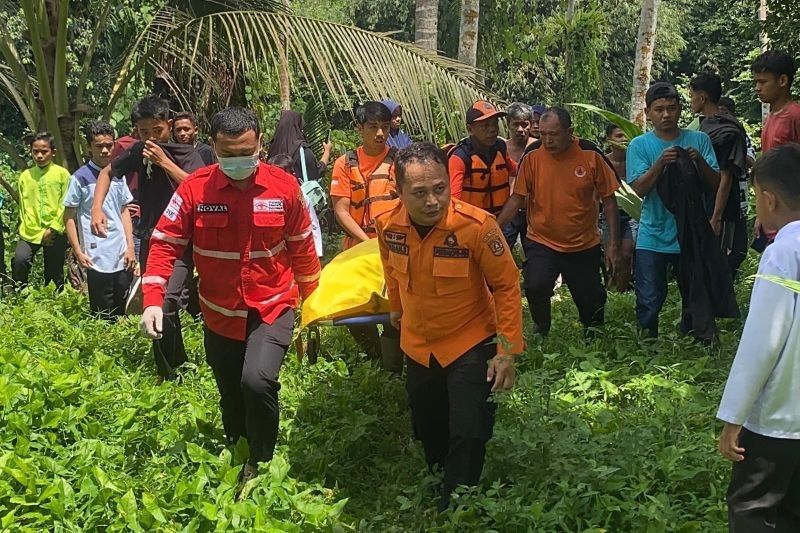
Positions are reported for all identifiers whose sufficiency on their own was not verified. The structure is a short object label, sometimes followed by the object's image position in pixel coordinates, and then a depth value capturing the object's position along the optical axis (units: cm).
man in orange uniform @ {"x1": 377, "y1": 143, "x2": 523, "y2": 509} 371
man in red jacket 421
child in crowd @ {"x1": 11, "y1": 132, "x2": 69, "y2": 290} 843
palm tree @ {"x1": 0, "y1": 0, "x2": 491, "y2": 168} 721
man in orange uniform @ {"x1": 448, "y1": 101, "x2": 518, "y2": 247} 626
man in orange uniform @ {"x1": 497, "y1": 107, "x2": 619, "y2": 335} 606
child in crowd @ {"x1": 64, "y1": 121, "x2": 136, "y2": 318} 734
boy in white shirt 267
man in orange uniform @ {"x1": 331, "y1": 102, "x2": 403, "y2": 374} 606
